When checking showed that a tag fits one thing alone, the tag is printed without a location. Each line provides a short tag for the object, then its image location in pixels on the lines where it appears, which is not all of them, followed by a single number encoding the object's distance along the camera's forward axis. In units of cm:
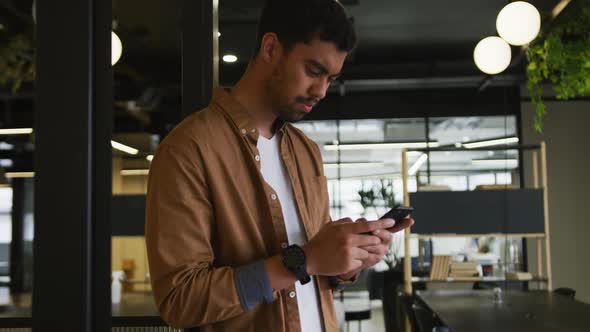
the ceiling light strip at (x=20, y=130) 628
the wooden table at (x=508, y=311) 376
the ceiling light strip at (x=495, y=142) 934
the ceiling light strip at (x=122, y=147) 705
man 116
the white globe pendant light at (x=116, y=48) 417
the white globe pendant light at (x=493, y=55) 495
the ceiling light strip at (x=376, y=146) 959
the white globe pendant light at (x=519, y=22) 420
